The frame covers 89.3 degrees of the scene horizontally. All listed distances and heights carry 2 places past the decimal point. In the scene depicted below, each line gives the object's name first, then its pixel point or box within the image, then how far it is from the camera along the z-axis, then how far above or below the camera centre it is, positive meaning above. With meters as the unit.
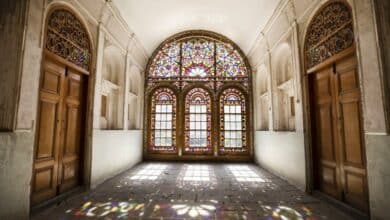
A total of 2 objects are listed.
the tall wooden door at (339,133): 2.54 -0.07
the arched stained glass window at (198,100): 6.56 +0.97
